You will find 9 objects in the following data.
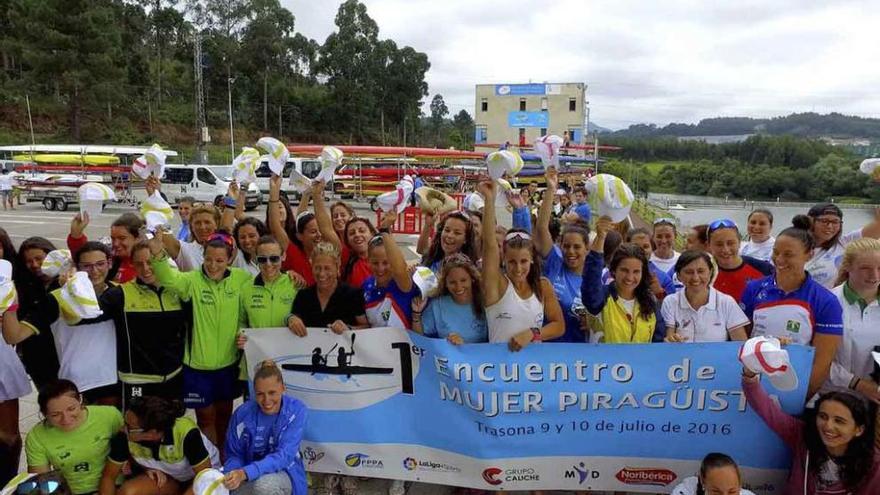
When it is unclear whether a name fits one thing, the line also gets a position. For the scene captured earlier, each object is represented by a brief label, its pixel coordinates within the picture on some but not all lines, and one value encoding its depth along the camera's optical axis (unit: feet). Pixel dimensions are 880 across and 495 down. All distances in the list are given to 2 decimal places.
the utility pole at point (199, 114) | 94.02
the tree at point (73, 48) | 122.01
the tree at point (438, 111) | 306.35
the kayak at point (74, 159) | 89.76
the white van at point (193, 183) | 74.84
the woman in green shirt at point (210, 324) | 11.19
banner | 10.23
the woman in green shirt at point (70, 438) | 9.50
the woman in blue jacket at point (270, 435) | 9.86
